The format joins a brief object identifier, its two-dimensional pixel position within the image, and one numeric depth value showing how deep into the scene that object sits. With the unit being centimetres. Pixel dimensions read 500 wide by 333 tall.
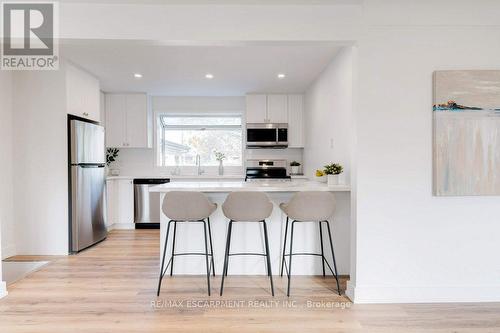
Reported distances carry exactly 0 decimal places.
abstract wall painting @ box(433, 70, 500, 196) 249
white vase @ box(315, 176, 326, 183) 338
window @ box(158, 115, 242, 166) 592
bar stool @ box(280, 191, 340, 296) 263
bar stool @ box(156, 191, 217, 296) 265
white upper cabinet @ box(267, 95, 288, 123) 547
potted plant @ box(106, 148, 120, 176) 559
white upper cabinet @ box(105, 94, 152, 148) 543
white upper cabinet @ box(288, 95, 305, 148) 548
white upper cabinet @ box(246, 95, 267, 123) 545
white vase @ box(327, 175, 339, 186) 300
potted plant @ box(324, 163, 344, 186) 300
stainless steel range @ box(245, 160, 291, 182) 540
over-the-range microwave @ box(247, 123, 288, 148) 540
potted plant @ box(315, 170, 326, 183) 338
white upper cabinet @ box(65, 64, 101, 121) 383
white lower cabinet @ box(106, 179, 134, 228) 525
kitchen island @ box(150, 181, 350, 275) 308
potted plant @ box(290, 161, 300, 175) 551
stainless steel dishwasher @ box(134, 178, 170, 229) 523
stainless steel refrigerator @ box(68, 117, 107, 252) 379
